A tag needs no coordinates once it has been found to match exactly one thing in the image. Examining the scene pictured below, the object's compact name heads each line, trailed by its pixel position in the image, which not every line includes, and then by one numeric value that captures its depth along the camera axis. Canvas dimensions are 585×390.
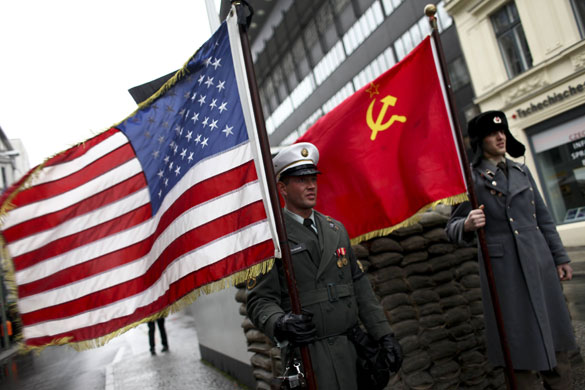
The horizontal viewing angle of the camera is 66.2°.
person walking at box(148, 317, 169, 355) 9.68
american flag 2.47
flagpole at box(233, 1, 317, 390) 2.09
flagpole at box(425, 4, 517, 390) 2.82
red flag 3.39
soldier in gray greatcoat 2.86
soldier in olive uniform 2.23
